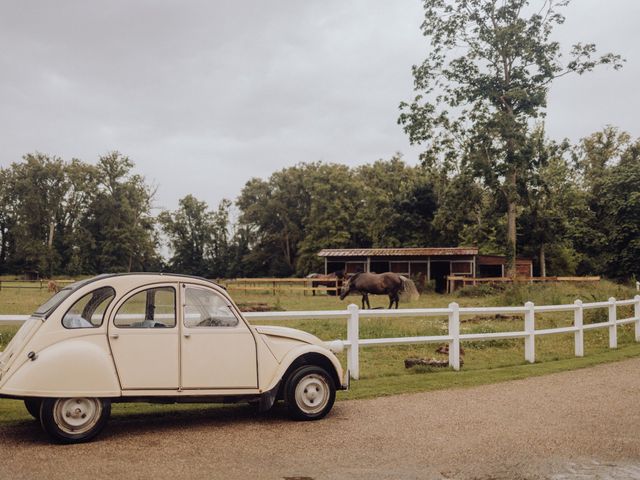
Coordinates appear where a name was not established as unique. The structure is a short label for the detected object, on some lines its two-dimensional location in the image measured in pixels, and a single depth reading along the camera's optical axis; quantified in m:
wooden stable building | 41.16
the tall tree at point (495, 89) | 39.28
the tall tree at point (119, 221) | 72.25
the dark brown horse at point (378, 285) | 29.47
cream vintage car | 5.95
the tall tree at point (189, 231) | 84.69
